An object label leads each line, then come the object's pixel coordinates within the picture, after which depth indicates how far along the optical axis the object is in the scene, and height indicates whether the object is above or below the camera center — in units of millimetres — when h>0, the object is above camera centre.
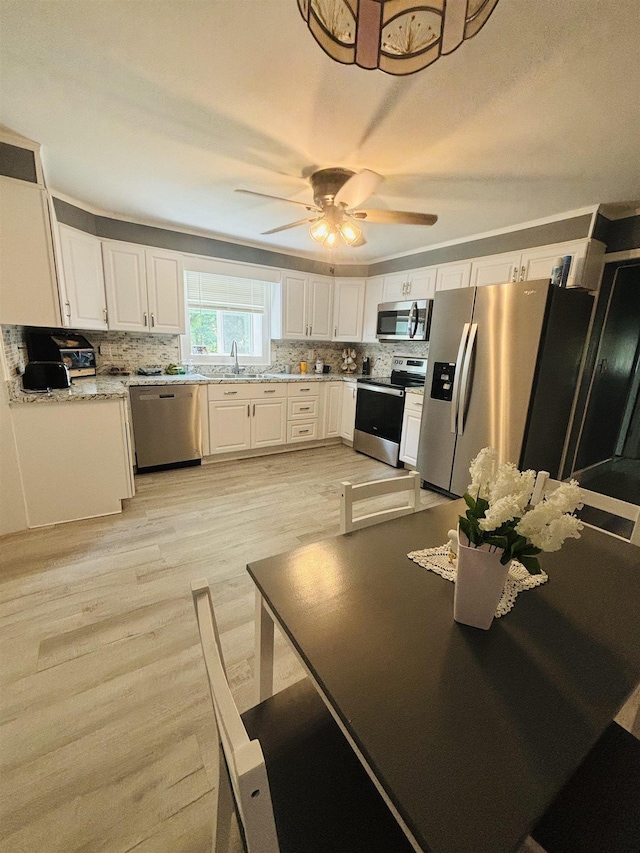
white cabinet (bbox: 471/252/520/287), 3051 +740
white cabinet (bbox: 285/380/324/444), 4266 -817
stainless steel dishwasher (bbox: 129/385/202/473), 3332 -857
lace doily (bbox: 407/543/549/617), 927 -631
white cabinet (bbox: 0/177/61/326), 2102 +442
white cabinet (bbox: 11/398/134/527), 2365 -882
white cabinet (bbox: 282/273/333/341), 4387 +463
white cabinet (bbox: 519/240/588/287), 2596 +745
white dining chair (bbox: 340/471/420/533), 1285 -564
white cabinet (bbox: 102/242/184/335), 3324 +460
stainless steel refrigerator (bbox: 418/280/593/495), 2451 -132
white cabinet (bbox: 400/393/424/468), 3586 -815
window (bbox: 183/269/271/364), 4027 +268
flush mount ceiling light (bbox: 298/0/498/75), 856 +803
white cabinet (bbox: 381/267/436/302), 3783 +706
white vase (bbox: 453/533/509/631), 781 -522
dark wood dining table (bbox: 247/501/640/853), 511 -633
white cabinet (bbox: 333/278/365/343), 4641 +479
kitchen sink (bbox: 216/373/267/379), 3971 -406
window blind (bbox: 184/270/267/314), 3965 +550
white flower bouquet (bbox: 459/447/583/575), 713 -337
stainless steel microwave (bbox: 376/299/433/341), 3773 +305
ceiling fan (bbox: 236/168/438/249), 2145 +851
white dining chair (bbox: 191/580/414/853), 533 -897
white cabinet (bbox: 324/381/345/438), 4547 -832
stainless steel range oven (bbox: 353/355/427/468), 3846 -696
